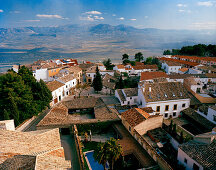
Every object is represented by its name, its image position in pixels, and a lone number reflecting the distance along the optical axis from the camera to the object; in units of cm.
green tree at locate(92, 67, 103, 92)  4562
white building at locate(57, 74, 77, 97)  4656
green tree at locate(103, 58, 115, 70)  7922
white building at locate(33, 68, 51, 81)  5394
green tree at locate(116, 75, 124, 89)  4636
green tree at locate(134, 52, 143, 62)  9639
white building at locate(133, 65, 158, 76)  6738
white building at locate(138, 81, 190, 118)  3102
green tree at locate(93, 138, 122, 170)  1648
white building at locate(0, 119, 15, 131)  2064
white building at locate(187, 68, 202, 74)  5762
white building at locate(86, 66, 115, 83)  5903
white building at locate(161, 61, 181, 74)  7012
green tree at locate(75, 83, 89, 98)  4978
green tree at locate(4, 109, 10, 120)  2658
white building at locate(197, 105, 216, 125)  2612
